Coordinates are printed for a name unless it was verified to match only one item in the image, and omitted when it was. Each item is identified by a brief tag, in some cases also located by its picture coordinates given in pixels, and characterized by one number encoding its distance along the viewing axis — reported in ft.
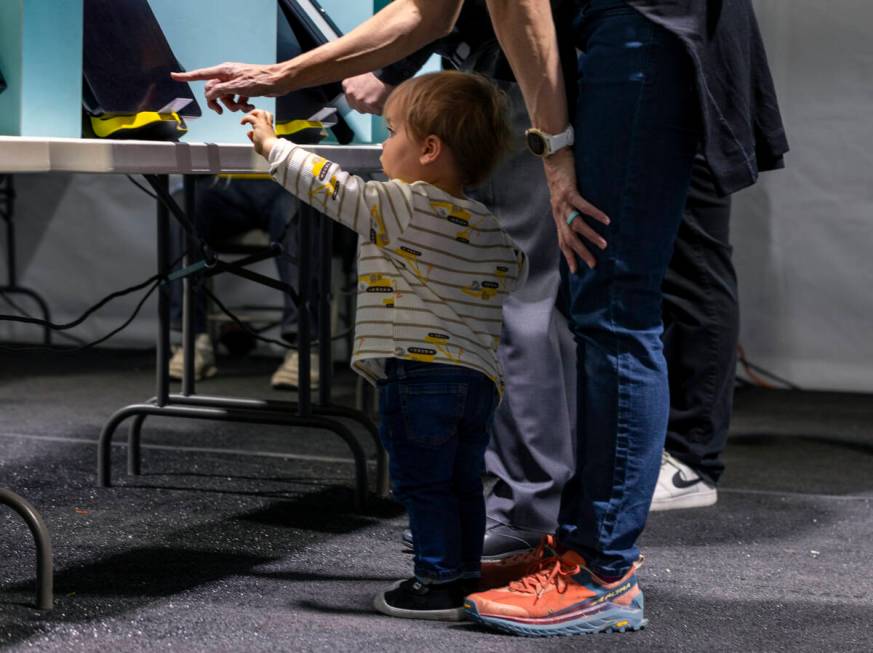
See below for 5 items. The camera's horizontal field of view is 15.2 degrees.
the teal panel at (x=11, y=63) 16.69
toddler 16.64
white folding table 16.92
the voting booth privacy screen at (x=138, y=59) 16.83
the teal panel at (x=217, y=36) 18.35
